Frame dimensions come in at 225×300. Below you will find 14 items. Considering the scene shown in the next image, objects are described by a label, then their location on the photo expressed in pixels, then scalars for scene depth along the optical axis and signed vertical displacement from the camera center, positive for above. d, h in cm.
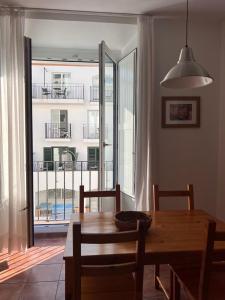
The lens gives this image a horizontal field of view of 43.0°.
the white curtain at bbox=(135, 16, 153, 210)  305 +27
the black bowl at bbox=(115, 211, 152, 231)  176 -51
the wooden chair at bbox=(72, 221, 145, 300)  133 -61
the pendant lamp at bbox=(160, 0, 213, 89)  168 +42
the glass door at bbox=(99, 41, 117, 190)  336 +30
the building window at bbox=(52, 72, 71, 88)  755 +166
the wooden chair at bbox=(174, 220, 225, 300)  140 -86
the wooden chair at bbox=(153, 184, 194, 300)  234 -45
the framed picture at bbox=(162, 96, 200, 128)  322 +33
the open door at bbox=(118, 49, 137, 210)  352 +20
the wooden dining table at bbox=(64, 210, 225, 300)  147 -58
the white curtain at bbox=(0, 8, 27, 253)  289 +9
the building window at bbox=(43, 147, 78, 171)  503 -38
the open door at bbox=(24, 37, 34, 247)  301 +8
